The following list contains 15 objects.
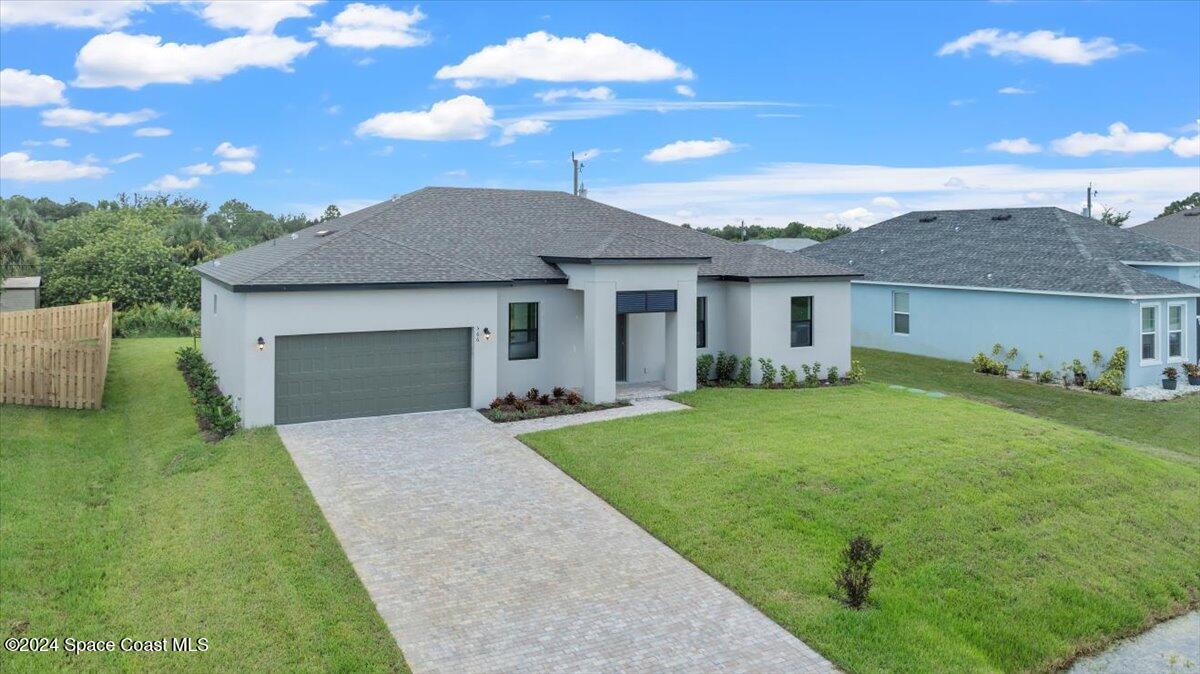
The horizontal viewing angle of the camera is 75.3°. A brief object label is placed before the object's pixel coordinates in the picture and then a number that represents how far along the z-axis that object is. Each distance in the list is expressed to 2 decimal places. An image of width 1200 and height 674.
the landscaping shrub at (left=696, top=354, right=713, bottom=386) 20.42
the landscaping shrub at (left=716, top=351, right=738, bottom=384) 20.64
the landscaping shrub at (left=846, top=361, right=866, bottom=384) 21.73
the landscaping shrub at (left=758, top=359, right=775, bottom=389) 20.48
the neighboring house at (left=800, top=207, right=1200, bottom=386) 23.27
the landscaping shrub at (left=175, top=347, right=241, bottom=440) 14.92
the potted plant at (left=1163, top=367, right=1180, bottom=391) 22.98
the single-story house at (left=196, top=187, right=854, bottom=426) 15.59
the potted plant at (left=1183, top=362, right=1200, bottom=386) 23.72
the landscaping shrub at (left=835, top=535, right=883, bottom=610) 8.56
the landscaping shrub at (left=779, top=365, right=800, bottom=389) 20.47
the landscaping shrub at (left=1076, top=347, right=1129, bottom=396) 22.34
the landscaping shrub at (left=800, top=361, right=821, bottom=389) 21.05
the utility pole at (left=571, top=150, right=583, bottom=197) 31.22
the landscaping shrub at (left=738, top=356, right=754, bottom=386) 20.44
